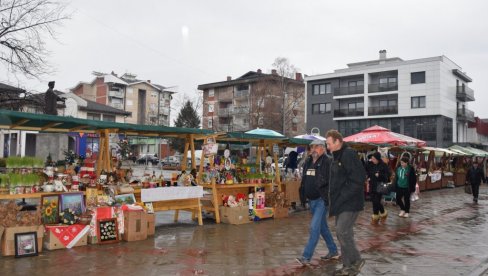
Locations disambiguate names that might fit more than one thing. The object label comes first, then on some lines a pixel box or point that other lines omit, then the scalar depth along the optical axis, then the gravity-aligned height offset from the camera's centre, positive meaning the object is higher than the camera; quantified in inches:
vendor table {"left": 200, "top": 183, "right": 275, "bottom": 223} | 400.2 -40.5
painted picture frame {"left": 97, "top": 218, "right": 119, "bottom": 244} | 296.5 -58.6
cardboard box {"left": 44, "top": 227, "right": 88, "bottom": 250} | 272.8 -62.0
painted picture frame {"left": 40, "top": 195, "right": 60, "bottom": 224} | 287.6 -42.7
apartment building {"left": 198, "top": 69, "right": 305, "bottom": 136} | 1750.7 +255.1
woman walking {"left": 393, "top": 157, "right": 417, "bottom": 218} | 456.8 -30.3
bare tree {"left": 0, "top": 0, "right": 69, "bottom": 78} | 647.8 +167.6
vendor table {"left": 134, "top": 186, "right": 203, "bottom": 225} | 343.9 -40.0
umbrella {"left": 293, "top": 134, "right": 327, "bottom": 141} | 618.0 +26.4
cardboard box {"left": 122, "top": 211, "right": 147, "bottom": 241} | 304.8 -56.4
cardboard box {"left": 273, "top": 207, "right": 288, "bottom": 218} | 437.4 -63.0
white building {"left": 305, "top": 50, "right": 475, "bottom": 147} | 1848.3 +279.9
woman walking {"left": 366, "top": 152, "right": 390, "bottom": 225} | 415.6 -24.8
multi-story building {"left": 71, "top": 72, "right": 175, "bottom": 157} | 2674.7 +378.7
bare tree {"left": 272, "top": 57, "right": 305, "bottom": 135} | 1744.6 +304.6
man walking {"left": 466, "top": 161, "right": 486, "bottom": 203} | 658.8 -33.5
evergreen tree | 2138.3 +183.6
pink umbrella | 633.0 +27.0
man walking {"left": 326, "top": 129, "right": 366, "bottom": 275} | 213.0 -21.5
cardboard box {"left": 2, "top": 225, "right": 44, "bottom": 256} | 252.7 -55.7
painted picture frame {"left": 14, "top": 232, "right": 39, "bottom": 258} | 252.8 -59.7
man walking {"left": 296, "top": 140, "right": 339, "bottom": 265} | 240.1 -23.7
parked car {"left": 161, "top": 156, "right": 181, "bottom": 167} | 1674.0 -39.9
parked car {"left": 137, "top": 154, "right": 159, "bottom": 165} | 1887.3 -37.8
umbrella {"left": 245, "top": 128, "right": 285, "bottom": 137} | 501.4 +26.7
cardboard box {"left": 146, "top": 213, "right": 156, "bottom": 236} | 325.4 -58.2
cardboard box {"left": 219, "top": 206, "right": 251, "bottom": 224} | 393.1 -59.7
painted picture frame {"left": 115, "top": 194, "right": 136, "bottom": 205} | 319.3 -37.9
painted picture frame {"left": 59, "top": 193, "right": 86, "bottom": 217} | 291.7 -38.1
